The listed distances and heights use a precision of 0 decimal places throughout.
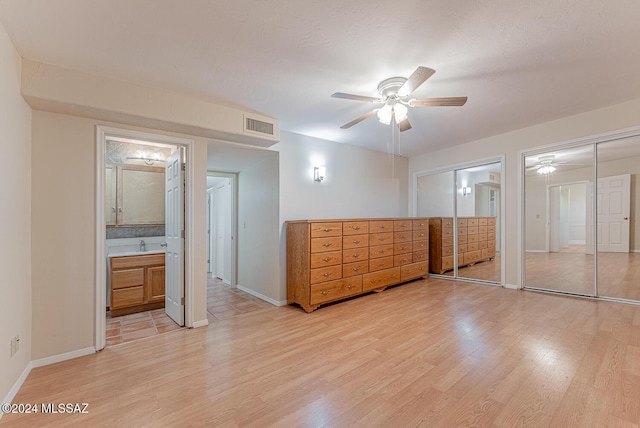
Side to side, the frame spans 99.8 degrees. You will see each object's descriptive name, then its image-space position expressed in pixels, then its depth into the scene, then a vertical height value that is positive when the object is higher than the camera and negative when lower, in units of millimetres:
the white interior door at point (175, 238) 3154 -282
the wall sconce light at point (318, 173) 4309 +676
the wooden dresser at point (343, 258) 3596 -633
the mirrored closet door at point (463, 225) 5328 -202
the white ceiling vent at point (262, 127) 3275 +1117
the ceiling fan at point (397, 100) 2280 +1060
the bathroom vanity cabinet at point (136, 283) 3475 -909
